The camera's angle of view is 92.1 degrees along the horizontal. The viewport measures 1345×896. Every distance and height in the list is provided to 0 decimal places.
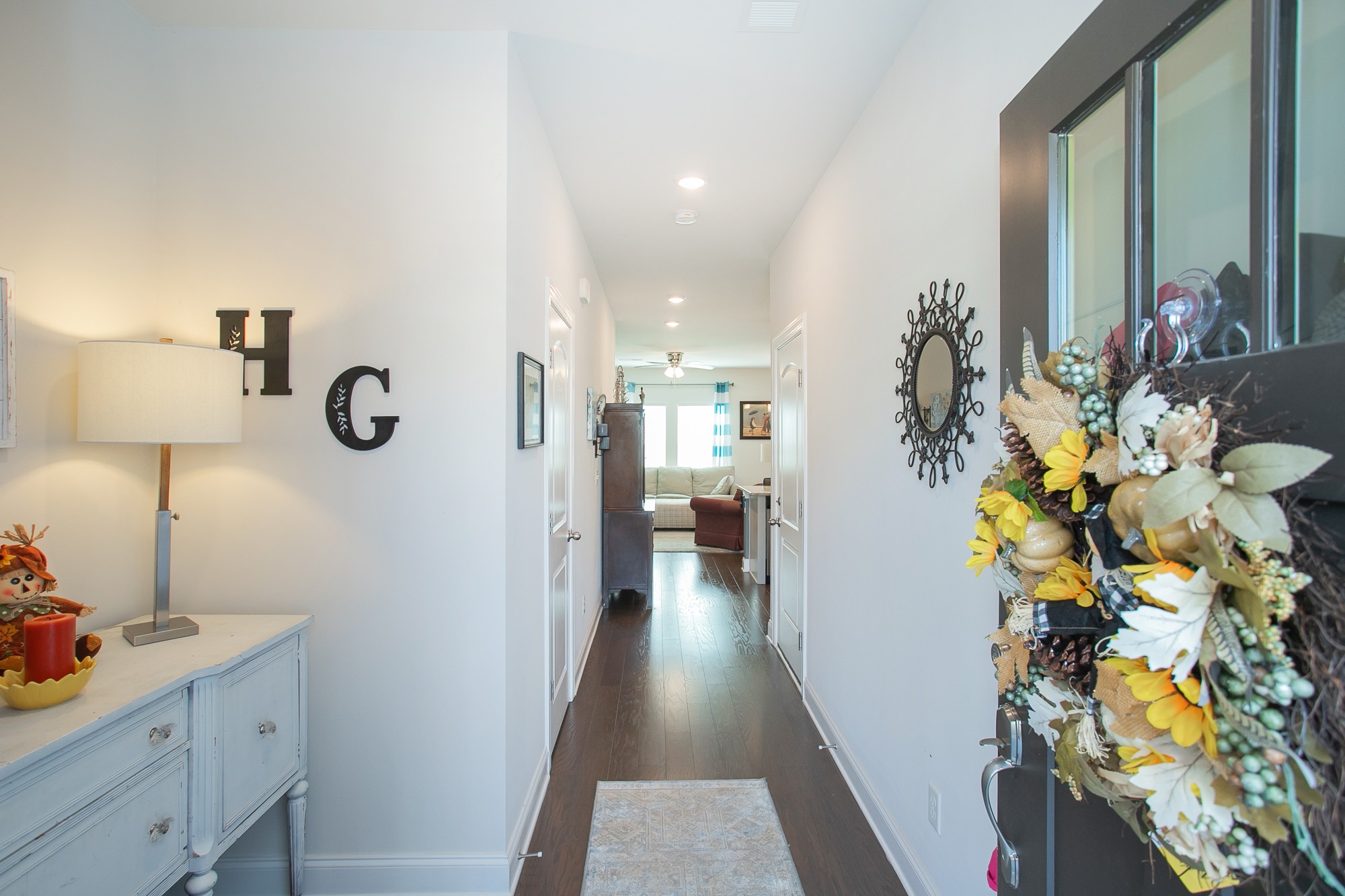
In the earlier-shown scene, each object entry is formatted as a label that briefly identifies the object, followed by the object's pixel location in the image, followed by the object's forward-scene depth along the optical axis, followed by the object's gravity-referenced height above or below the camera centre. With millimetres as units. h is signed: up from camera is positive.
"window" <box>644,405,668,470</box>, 11484 +204
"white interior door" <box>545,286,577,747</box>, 2773 -276
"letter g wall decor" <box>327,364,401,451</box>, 1938 +82
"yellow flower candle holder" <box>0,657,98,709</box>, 1189 -458
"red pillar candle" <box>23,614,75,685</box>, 1216 -382
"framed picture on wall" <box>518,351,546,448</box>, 2160 +169
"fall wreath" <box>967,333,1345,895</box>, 484 -144
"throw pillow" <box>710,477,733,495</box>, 9938 -589
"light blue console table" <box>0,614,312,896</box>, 1102 -648
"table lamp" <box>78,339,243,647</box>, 1528 +111
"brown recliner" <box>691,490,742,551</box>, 7887 -894
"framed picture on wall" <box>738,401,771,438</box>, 11422 +528
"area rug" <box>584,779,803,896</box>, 2018 -1347
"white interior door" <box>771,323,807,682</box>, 3631 -305
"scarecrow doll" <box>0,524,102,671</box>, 1292 -293
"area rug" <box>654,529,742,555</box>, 8156 -1254
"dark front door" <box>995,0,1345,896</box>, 571 +268
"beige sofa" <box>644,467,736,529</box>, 10891 -549
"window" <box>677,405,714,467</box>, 11562 +165
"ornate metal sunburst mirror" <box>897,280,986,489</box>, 1672 +191
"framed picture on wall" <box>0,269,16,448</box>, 1468 +203
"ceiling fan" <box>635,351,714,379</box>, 9164 +1207
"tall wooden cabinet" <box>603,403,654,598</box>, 5379 -522
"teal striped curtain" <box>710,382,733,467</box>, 11469 +335
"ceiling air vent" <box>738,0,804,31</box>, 1840 +1267
